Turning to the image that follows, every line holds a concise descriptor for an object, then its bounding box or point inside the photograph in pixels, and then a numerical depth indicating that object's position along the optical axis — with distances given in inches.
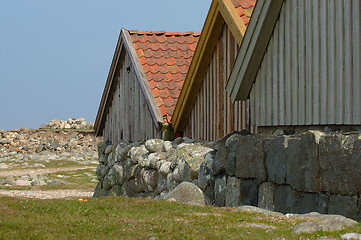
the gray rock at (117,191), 721.0
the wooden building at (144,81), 692.1
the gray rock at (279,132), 459.9
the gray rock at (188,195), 455.9
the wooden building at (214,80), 541.3
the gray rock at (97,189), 816.3
